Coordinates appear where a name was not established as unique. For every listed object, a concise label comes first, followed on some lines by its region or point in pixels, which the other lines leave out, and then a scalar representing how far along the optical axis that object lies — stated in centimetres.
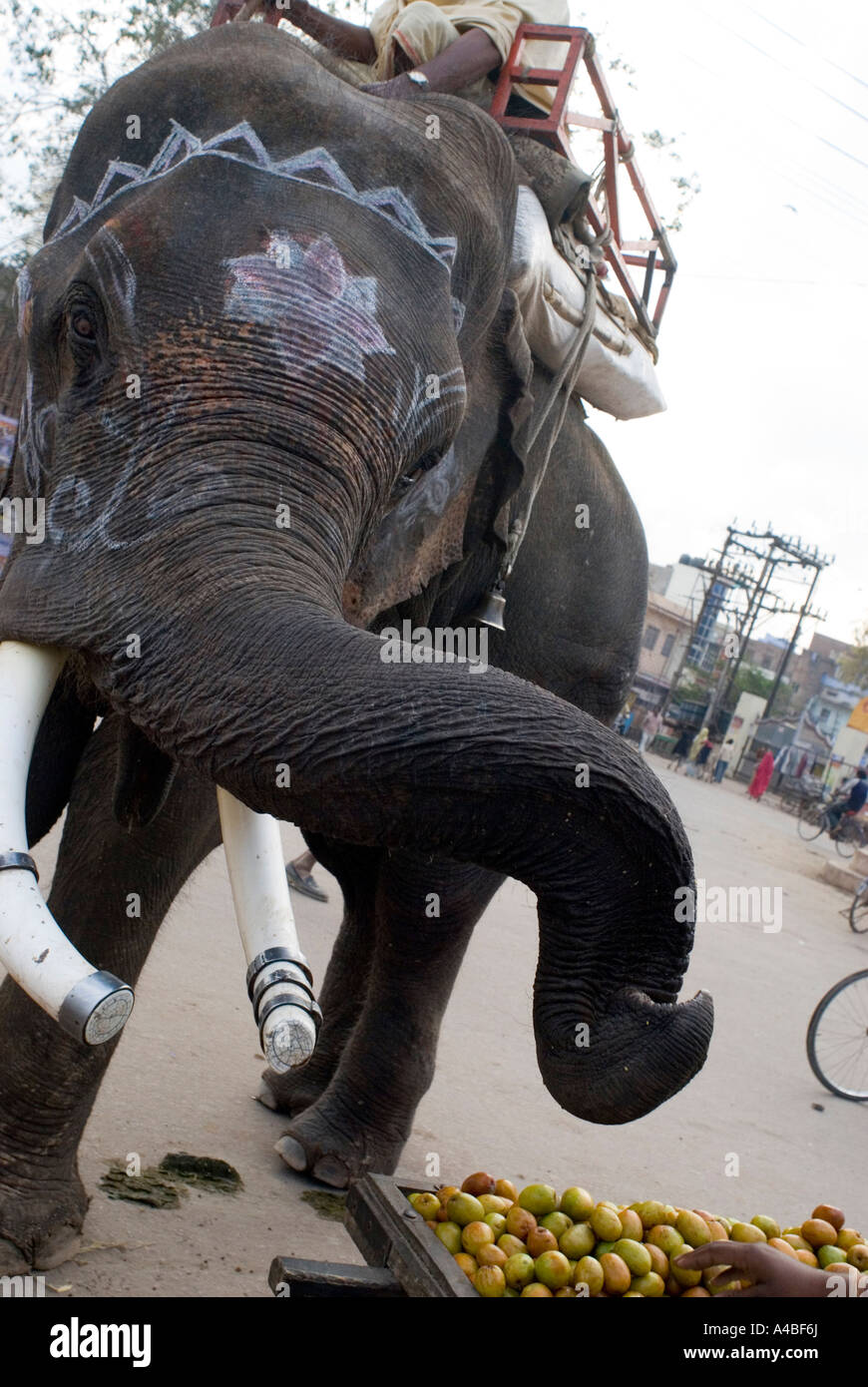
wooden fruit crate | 229
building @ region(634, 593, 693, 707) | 6738
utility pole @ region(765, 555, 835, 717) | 4594
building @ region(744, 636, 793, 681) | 8894
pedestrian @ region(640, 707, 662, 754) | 3619
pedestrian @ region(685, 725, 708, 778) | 3692
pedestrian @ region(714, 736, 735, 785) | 3669
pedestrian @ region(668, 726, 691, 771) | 3716
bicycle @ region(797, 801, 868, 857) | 2520
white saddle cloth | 338
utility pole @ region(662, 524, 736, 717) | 4491
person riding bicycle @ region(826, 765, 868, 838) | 2389
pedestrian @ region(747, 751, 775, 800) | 3266
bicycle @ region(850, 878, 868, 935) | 1390
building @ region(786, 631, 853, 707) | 8512
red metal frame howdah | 345
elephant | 179
